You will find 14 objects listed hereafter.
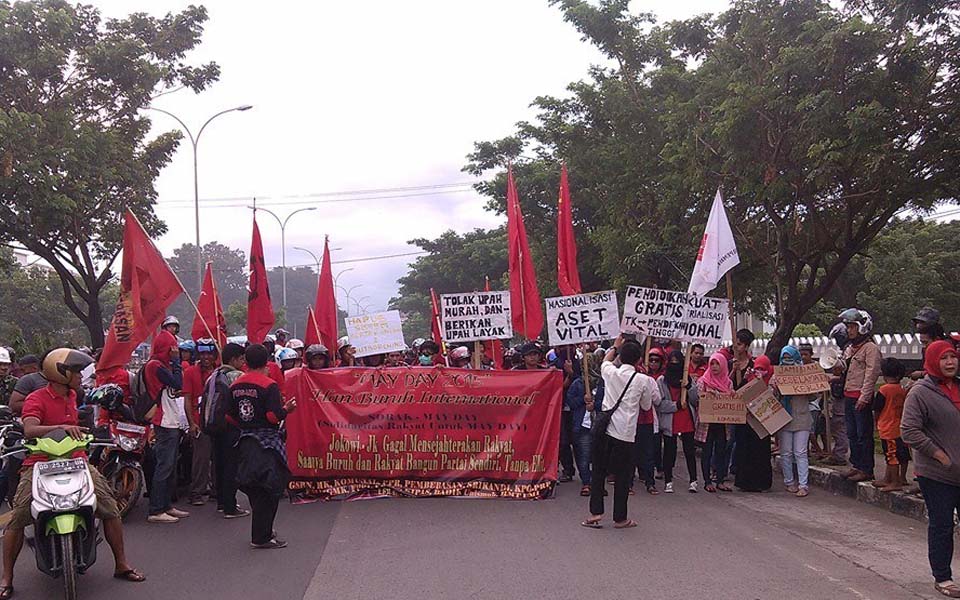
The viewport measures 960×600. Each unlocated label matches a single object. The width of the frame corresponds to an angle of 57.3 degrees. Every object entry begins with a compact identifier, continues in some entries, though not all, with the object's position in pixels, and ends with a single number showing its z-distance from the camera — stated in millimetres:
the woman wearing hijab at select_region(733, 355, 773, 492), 10203
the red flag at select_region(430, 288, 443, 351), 19734
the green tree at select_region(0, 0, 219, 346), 18516
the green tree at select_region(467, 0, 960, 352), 13102
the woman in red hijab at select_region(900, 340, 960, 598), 6008
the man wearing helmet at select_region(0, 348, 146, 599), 5961
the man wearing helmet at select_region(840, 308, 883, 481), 9516
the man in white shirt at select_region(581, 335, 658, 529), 8086
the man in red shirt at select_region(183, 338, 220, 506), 8969
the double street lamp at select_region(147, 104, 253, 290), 29047
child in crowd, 8938
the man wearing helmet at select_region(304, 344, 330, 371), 10281
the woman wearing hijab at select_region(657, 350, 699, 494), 10156
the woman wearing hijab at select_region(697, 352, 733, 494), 10172
